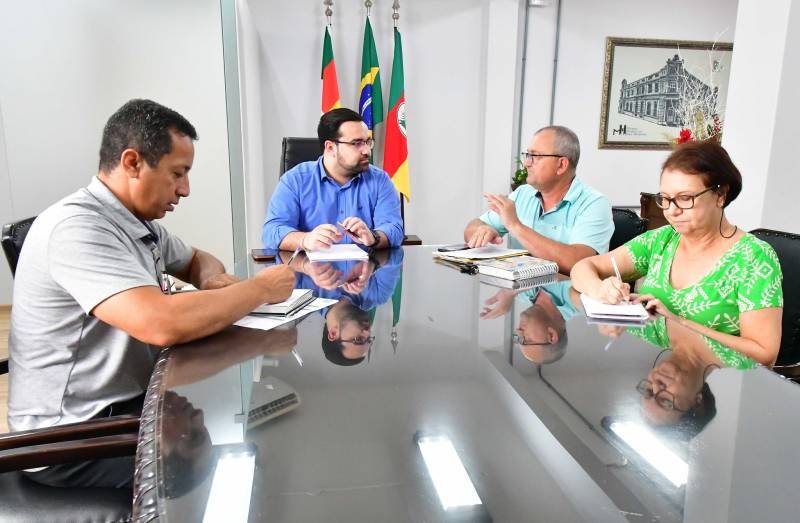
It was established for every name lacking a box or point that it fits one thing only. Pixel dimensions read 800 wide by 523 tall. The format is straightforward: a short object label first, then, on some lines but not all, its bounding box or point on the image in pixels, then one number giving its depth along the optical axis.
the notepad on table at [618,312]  1.32
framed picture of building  4.89
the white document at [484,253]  2.00
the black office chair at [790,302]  1.48
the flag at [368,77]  4.39
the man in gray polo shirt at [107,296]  1.06
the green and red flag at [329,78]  4.32
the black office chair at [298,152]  3.13
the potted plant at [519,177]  4.49
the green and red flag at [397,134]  4.43
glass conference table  0.58
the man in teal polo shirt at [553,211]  2.04
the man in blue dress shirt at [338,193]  2.43
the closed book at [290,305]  1.28
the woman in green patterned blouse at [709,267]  1.29
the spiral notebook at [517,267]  1.73
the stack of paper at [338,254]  2.02
